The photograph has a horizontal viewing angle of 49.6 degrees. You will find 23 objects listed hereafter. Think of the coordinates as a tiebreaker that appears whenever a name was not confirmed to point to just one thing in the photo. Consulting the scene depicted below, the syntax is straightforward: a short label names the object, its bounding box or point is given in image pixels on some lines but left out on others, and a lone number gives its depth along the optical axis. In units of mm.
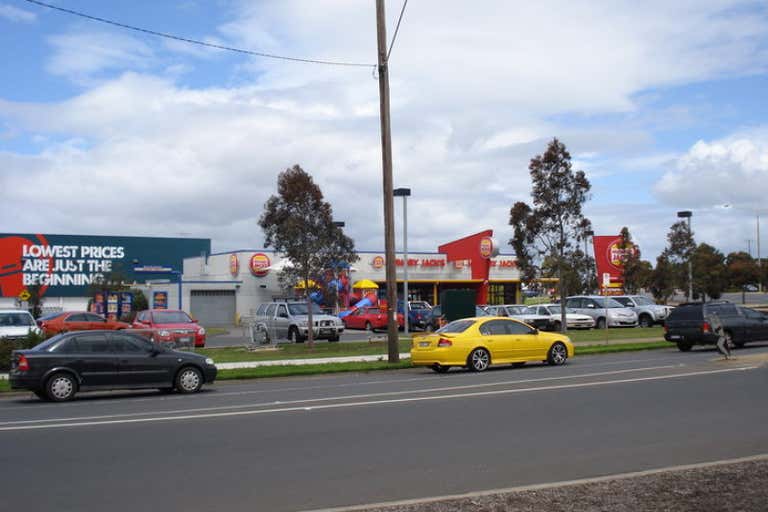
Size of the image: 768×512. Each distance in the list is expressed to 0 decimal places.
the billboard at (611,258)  62219
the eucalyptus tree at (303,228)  31719
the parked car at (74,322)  34469
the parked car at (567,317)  39906
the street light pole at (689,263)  49334
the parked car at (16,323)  29075
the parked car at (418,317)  42844
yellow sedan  21516
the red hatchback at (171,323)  31484
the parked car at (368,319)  45875
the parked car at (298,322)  35188
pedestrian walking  22250
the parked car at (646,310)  42531
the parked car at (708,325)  26547
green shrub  24969
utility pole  23781
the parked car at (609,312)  42031
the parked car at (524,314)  37959
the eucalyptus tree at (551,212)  35375
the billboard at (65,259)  65250
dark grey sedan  17188
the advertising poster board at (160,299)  50997
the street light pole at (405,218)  35616
